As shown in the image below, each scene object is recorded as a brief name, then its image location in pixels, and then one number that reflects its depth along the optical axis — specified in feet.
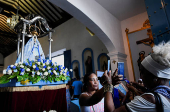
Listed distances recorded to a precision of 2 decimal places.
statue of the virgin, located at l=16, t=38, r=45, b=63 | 8.94
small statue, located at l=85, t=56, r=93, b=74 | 20.50
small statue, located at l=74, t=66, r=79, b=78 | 22.40
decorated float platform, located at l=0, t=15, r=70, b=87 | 5.52
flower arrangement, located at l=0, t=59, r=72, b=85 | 5.51
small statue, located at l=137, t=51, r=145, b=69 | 15.09
